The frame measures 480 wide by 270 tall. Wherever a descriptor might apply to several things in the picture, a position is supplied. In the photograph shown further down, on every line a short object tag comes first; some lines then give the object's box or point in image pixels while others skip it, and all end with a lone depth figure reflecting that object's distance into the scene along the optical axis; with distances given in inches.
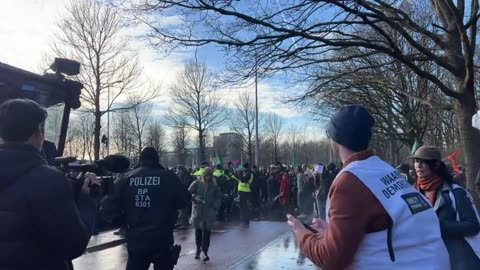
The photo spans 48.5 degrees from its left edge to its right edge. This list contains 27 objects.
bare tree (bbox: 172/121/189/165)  1900.6
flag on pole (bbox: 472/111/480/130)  231.6
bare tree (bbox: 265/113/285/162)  2464.3
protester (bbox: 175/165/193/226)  692.1
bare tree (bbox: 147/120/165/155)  2036.9
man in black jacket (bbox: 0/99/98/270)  98.0
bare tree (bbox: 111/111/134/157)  1926.7
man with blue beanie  91.5
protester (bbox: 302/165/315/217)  776.3
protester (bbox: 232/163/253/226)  738.2
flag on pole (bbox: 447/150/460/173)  421.5
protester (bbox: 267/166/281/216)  873.7
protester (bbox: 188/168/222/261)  425.1
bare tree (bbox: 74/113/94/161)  1885.2
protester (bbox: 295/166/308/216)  768.9
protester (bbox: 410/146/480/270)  162.4
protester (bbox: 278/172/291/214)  815.2
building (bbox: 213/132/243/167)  2204.7
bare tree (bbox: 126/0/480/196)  445.7
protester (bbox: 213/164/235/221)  717.3
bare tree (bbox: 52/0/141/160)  1066.1
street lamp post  1427.4
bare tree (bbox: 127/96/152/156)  1920.5
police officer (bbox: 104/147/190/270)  219.1
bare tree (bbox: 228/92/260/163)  2056.5
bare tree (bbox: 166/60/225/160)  1659.7
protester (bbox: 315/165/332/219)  618.2
